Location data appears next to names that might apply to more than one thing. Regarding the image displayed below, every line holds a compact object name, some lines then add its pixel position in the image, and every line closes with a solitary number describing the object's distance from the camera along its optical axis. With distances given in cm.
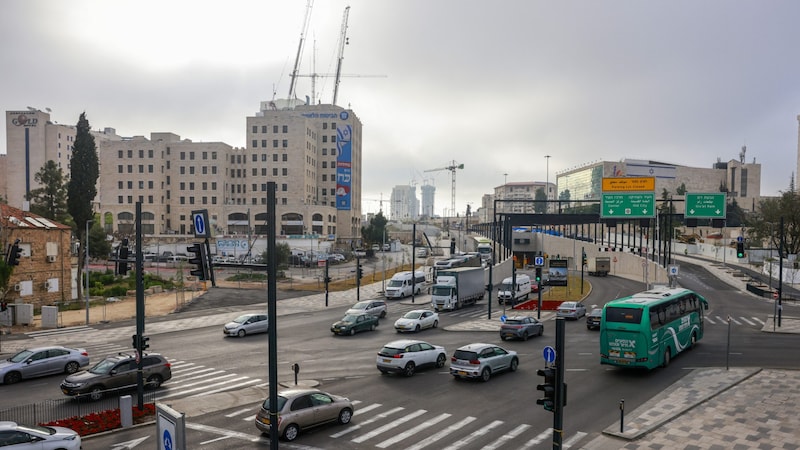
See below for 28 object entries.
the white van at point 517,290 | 5225
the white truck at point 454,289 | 4734
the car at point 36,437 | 1290
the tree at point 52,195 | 6912
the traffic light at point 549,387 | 1185
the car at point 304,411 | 1573
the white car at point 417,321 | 3616
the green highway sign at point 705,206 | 4325
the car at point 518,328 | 3209
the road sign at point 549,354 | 1302
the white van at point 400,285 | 5666
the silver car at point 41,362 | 2305
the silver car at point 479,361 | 2242
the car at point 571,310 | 4133
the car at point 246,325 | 3450
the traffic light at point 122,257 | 1870
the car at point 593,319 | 3625
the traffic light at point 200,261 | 1627
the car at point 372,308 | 4191
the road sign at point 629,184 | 4438
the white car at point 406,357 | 2367
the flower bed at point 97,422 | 1653
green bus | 2214
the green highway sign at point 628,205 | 4397
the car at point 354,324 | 3516
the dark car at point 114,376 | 1986
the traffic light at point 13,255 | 2805
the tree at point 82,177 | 6066
